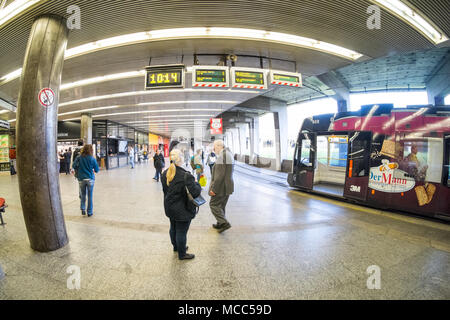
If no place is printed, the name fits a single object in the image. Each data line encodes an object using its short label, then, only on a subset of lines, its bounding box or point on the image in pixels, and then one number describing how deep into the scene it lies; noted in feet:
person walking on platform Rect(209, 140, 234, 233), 11.00
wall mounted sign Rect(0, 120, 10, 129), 26.55
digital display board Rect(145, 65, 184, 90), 15.63
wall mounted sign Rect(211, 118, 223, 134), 47.84
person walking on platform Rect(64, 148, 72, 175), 36.70
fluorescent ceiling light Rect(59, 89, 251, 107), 26.99
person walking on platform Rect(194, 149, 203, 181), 21.88
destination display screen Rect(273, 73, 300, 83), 16.78
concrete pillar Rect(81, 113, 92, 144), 43.26
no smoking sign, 8.83
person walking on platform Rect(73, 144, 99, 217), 13.30
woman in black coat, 7.55
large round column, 8.66
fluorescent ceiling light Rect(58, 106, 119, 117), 36.50
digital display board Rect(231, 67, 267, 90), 16.31
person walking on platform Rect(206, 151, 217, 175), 29.57
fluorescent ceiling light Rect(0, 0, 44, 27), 10.07
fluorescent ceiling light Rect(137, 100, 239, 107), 33.71
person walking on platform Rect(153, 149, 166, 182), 26.90
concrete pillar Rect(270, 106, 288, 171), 48.01
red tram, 13.66
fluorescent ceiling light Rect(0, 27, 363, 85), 14.06
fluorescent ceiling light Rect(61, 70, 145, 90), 20.71
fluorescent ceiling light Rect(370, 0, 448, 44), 11.05
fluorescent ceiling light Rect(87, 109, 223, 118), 41.11
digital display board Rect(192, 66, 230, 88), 15.78
